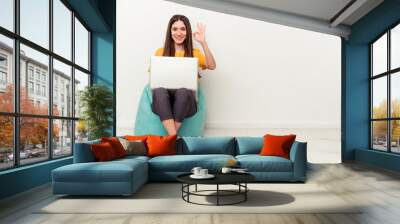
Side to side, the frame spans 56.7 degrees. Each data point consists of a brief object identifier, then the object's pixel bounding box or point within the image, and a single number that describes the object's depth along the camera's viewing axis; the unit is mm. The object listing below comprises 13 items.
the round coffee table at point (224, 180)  4117
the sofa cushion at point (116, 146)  5609
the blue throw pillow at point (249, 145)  6406
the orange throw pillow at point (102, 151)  5207
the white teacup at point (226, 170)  4673
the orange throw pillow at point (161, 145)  6223
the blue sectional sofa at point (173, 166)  4484
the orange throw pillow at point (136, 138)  6445
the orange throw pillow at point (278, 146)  5980
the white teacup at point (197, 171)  4461
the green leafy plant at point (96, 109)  7227
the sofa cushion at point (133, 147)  6125
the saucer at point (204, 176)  4328
